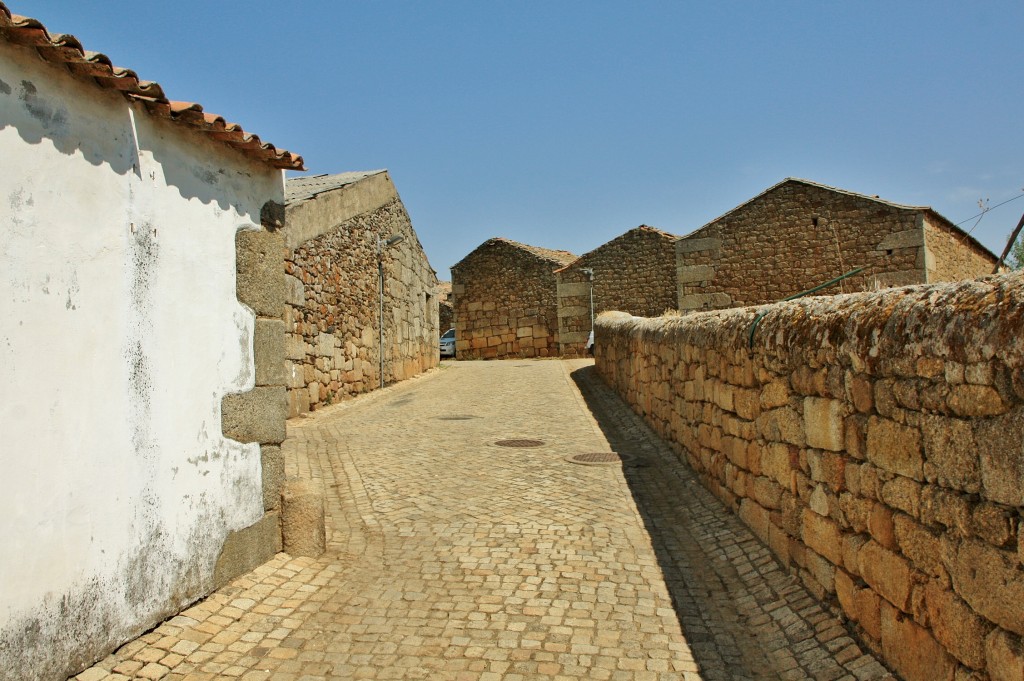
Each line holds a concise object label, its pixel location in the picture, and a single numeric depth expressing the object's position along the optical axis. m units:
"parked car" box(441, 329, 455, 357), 31.19
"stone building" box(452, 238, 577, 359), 26.06
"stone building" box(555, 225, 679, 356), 24.34
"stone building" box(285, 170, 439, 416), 11.33
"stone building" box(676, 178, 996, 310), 16.27
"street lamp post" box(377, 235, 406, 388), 15.27
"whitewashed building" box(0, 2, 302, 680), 3.35
